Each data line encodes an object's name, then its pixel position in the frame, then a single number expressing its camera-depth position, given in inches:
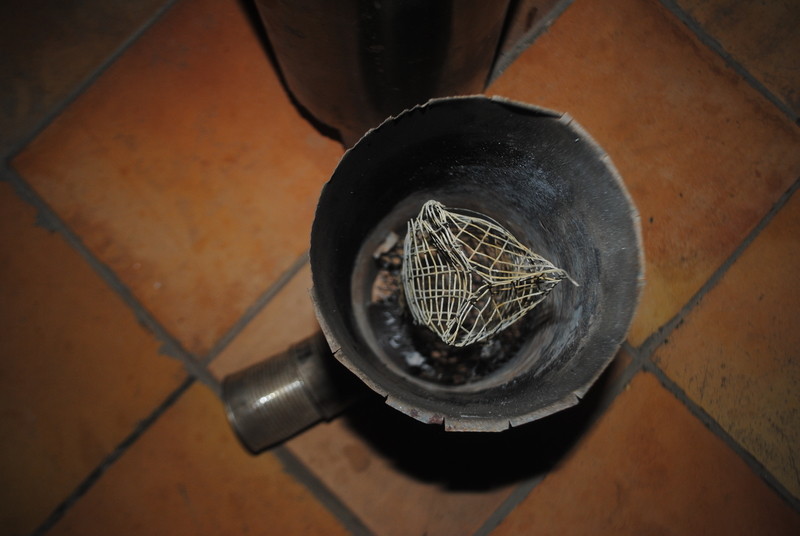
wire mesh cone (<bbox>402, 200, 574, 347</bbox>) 23.8
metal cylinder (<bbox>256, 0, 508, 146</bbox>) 22.3
